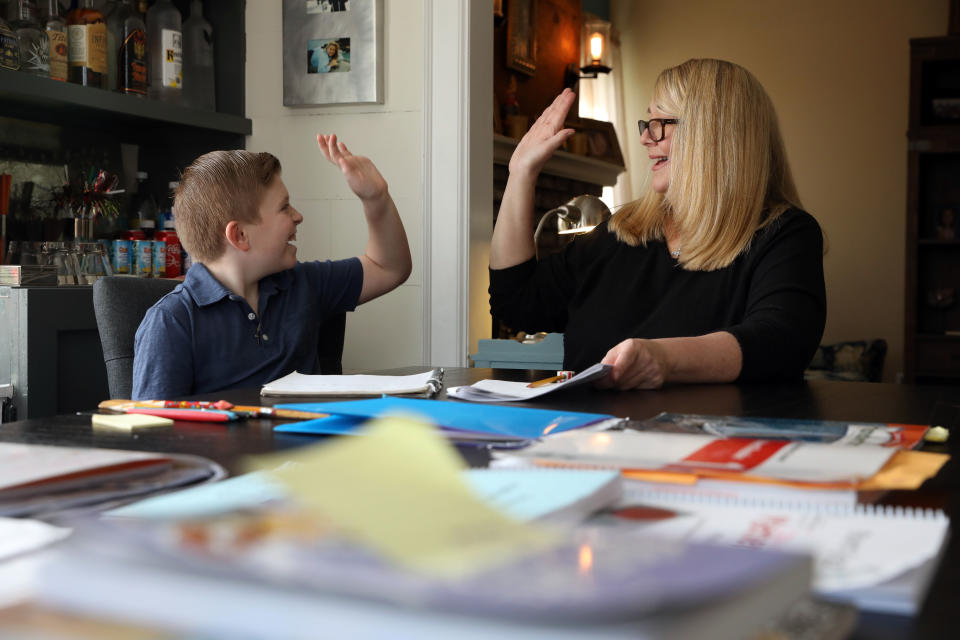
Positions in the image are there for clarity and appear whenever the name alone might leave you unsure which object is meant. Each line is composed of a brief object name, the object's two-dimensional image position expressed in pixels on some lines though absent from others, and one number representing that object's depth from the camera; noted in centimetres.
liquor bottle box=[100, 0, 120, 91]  273
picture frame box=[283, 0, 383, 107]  281
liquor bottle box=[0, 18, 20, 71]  235
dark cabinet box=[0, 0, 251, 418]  225
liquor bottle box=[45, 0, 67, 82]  252
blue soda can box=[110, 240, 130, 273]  268
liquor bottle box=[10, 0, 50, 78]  245
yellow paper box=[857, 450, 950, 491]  57
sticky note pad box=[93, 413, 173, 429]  90
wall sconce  585
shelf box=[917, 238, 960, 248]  516
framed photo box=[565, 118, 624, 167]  548
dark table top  41
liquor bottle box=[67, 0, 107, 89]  259
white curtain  608
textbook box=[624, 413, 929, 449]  80
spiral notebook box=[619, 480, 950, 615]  38
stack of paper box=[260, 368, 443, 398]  122
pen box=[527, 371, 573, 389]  126
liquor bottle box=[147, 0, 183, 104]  282
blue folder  84
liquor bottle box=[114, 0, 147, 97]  270
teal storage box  288
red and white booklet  58
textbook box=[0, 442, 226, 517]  53
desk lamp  265
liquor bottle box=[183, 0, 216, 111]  296
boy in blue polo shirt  163
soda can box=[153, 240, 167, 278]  275
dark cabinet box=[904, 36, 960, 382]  509
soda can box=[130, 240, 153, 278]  271
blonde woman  174
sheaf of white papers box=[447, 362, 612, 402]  114
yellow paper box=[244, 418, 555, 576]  27
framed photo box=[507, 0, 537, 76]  481
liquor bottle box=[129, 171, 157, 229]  293
